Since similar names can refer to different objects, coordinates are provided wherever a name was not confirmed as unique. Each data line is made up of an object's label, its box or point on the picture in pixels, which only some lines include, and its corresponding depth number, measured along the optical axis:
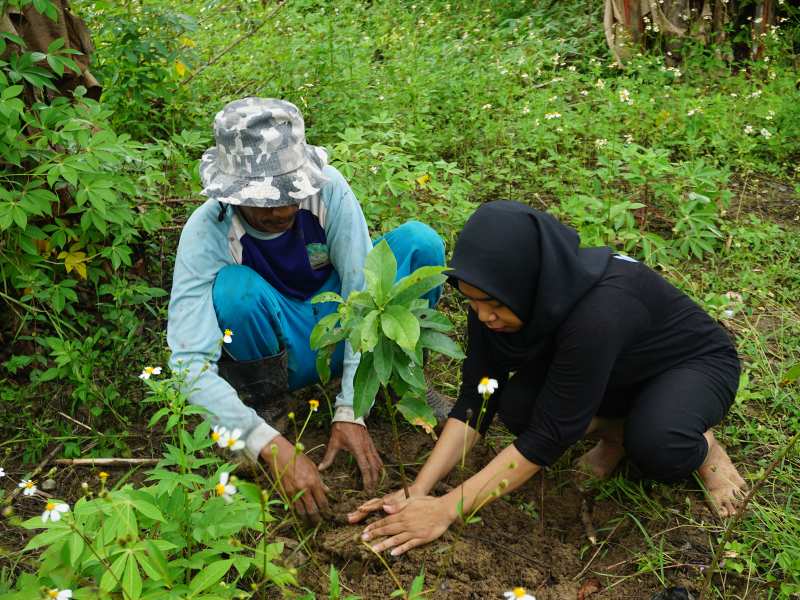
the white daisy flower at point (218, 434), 1.65
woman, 1.96
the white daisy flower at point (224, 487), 1.56
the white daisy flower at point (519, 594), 1.48
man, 2.23
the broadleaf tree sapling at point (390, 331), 1.83
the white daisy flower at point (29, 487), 1.70
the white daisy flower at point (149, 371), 1.92
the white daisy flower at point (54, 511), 1.48
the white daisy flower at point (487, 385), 1.78
